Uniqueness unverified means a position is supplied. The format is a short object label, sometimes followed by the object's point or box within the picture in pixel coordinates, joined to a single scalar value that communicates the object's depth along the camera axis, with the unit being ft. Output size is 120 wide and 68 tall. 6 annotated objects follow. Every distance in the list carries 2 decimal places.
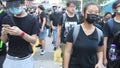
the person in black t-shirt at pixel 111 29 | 8.89
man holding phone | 7.18
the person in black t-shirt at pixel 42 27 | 19.06
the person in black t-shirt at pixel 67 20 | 11.46
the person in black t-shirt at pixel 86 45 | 7.01
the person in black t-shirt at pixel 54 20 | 20.74
